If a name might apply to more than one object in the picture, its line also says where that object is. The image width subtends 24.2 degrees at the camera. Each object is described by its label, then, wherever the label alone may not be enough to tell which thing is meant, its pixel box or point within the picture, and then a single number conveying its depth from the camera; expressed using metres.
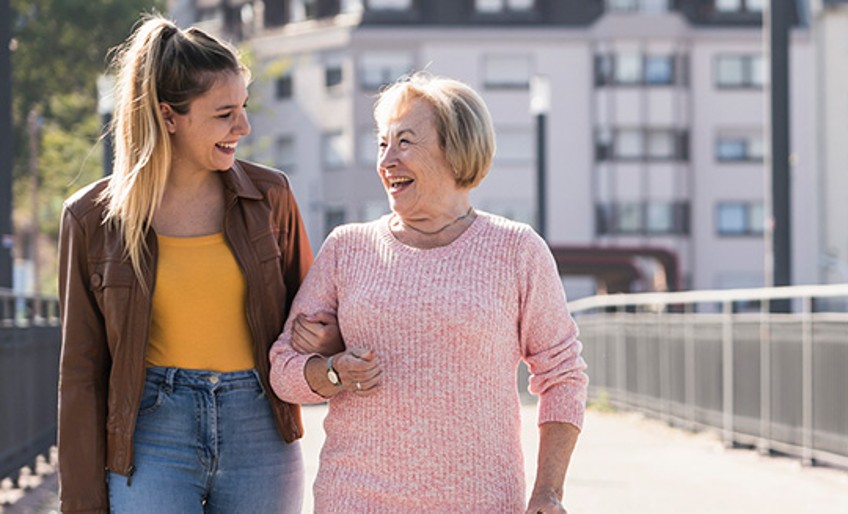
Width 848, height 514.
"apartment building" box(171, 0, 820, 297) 62.44
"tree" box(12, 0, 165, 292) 40.41
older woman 4.43
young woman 4.74
